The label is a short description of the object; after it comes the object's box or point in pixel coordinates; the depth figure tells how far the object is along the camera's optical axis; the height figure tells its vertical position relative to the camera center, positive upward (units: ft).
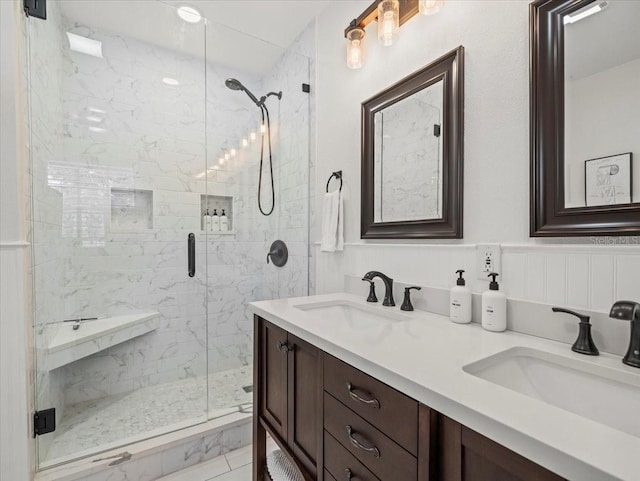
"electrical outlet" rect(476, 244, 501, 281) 3.47 -0.25
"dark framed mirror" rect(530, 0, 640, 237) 2.59 +1.08
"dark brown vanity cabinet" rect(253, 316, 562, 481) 1.80 -1.53
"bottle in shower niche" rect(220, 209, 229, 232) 8.38 +0.42
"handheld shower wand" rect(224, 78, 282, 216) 8.38 +3.45
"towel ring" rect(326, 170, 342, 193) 6.09 +1.25
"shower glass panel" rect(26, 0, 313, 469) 6.07 +0.68
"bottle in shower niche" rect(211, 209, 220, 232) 8.23 +0.46
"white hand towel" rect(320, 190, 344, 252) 5.91 +0.26
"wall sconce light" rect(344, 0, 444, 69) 4.12 +3.30
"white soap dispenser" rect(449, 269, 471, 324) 3.54 -0.76
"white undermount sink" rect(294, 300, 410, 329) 4.24 -1.11
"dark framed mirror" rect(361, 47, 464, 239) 3.94 +1.20
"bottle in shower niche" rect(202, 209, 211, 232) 8.08 +0.46
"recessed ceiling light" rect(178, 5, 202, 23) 6.84 +5.05
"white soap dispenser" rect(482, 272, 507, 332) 3.23 -0.77
